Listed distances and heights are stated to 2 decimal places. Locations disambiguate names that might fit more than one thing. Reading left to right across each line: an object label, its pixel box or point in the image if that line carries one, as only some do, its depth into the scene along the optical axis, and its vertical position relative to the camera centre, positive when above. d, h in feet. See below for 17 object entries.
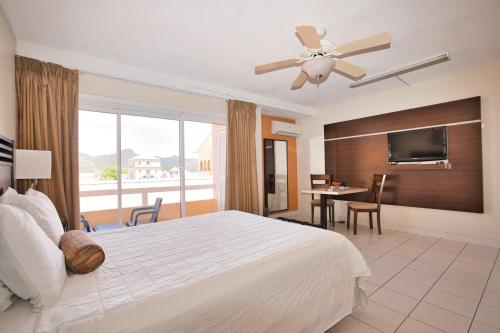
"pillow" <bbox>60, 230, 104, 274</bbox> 4.12 -1.53
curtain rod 9.80 +4.10
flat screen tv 12.17 +1.15
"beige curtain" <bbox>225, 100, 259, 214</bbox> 13.47 +0.51
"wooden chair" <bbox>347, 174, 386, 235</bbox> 13.15 -2.29
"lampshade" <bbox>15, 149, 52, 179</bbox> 6.93 +0.24
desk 13.21 -2.05
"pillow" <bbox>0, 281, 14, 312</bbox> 3.02 -1.68
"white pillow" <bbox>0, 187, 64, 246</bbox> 4.61 -0.80
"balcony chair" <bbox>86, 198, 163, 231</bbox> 10.38 -2.25
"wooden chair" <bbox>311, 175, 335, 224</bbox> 15.62 -1.32
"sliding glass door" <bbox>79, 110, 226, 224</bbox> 11.15 +0.26
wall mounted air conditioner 17.31 +3.04
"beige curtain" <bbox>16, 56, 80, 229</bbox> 8.11 +1.81
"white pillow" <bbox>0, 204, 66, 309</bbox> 3.14 -1.29
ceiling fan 5.88 +3.13
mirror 17.44 -0.52
